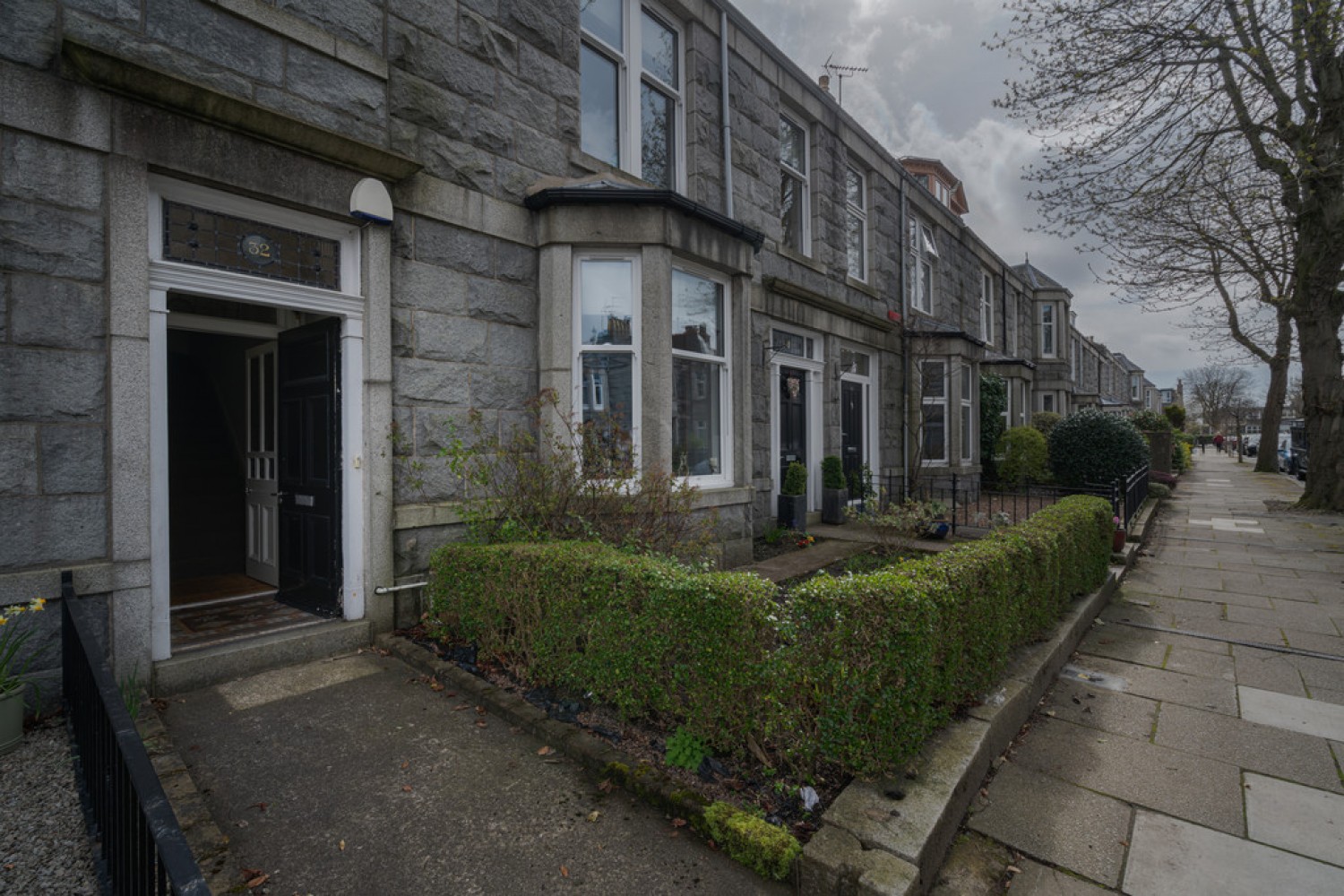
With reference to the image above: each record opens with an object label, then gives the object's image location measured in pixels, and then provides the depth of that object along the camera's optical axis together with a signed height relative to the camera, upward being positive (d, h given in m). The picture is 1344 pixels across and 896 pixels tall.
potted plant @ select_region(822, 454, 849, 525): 10.08 -0.73
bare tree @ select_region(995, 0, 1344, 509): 9.66 +5.45
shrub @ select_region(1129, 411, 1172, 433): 22.54 +0.71
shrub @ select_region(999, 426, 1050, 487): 15.06 -0.41
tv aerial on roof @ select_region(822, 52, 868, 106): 12.33 +7.26
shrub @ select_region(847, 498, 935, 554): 7.61 -1.02
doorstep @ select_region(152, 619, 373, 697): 3.83 -1.38
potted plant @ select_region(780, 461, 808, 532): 9.13 -0.80
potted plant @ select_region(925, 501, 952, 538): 8.75 -1.11
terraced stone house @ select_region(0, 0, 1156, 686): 3.49 +1.34
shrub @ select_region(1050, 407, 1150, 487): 13.70 -0.16
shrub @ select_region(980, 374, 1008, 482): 15.95 +0.49
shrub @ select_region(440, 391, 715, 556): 4.99 -0.40
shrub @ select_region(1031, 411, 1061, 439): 20.80 +0.72
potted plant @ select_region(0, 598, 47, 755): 2.95 -1.12
